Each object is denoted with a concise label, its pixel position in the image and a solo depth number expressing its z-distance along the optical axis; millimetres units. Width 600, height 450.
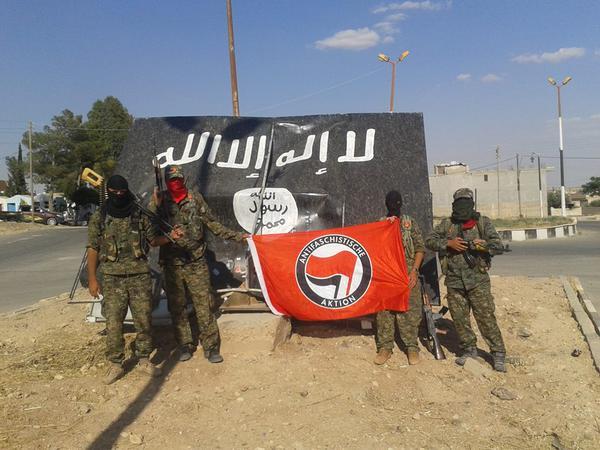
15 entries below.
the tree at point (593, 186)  80000
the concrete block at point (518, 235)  19328
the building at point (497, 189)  46219
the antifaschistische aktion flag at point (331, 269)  5094
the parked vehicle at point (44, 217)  40375
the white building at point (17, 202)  51250
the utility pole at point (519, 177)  42412
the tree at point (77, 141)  44531
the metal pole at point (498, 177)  46609
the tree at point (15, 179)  68312
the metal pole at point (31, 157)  43109
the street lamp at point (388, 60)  17495
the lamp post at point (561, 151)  30250
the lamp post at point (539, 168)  39688
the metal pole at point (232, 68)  12980
